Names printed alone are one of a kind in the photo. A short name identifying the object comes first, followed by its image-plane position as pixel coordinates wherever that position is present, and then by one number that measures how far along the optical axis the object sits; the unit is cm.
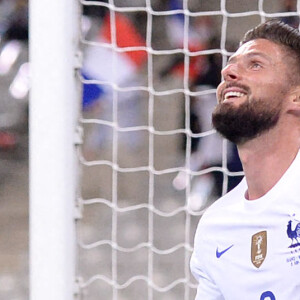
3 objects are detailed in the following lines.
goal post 938
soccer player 889
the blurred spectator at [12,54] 1454
